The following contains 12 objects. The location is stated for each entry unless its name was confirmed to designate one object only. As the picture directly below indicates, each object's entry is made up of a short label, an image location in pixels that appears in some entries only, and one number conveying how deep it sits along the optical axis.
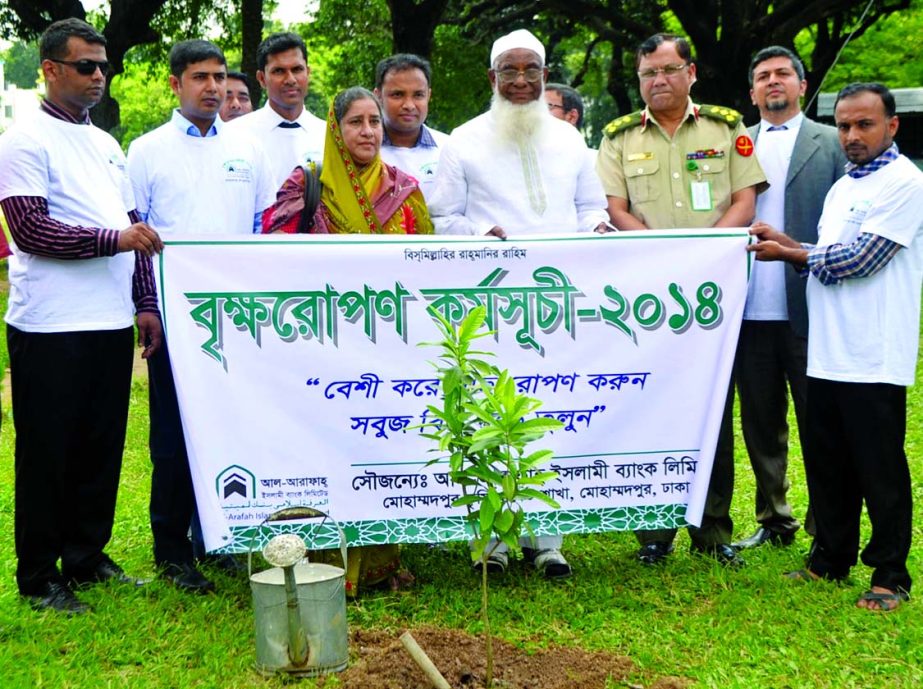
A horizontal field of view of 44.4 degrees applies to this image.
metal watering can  3.98
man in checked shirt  4.50
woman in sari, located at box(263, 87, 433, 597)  4.82
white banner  4.68
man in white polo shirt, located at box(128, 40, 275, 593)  4.93
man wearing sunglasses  4.45
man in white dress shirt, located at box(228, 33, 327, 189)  6.08
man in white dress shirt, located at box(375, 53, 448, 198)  5.64
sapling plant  3.60
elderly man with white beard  5.16
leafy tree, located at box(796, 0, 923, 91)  23.72
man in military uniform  5.25
